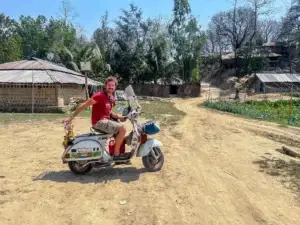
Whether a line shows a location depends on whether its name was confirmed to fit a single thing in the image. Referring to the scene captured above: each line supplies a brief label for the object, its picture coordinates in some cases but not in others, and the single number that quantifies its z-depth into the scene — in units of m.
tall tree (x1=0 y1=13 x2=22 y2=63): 26.57
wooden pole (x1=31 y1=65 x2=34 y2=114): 13.52
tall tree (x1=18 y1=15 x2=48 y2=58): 36.76
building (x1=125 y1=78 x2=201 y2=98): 28.26
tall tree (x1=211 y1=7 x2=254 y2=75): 36.18
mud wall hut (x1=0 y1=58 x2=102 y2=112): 13.55
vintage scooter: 4.09
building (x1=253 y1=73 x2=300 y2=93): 26.29
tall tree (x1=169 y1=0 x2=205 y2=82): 29.42
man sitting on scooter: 4.04
